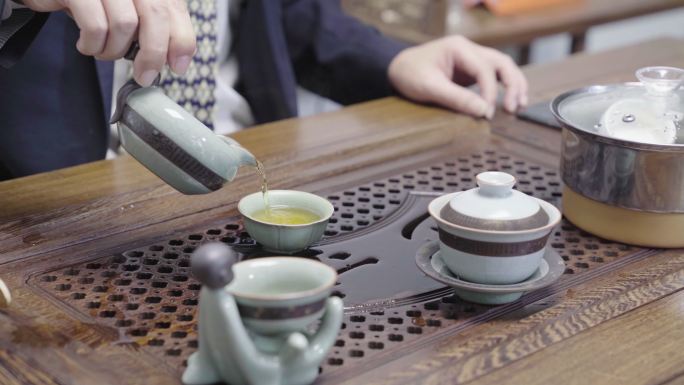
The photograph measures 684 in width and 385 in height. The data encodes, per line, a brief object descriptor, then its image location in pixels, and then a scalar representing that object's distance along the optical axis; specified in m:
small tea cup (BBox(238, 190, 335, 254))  1.05
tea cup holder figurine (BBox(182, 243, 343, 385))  0.73
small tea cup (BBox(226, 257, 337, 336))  0.75
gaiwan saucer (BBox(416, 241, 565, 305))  0.94
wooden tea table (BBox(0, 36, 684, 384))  0.85
